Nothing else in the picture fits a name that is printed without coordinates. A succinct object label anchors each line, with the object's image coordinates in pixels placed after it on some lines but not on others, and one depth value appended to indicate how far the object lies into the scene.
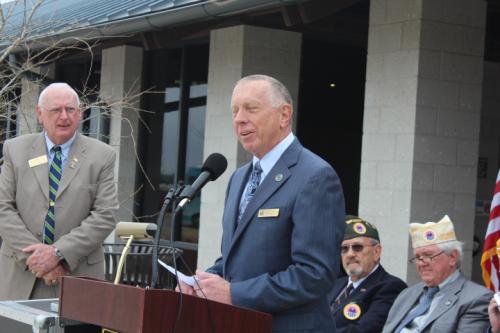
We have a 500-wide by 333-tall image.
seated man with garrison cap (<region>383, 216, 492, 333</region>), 8.33
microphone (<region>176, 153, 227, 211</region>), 5.46
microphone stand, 5.04
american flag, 8.81
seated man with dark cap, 9.49
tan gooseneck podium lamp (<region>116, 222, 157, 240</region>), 5.97
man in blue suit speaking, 5.33
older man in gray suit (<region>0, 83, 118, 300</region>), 8.43
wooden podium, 4.84
